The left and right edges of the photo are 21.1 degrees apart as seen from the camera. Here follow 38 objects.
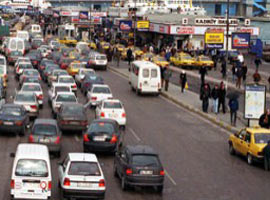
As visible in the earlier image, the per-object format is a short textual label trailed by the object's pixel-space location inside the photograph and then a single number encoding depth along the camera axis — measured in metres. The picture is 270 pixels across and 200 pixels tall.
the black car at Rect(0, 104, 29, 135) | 30.55
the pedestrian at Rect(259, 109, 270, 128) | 31.54
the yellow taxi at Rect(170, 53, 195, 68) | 71.38
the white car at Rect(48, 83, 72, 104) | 39.83
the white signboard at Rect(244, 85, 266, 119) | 33.44
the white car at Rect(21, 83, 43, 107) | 39.58
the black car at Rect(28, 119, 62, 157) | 26.78
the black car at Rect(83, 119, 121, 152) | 26.94
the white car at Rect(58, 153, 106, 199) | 20.09
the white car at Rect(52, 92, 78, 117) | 35.97
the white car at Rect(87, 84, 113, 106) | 40.34
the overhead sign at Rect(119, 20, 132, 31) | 84.00
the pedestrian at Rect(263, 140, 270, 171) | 25.28
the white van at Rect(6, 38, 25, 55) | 72.75
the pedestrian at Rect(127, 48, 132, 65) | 71.31
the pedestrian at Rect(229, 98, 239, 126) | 35.11
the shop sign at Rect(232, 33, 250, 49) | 53.28
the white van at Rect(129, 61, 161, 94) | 47.03
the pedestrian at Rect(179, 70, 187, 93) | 47.81
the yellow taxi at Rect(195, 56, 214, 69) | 69.50
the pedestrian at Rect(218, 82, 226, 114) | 38.88
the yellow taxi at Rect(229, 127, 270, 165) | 26.11
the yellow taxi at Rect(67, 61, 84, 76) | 56.34
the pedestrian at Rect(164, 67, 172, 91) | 49.92
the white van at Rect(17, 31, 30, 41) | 95.50
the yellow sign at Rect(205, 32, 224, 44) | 53.70
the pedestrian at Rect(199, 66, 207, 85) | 51.42
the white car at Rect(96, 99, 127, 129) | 33.59
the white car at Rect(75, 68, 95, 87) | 50.84
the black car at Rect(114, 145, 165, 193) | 21.55
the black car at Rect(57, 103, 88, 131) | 31.72
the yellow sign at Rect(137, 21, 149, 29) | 86.25
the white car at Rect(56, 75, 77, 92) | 44.60
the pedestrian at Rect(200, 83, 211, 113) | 39.30
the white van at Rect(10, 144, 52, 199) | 19.62
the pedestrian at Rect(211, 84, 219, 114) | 38.91
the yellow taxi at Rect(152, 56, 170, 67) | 67.50
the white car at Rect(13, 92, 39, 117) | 35.47
